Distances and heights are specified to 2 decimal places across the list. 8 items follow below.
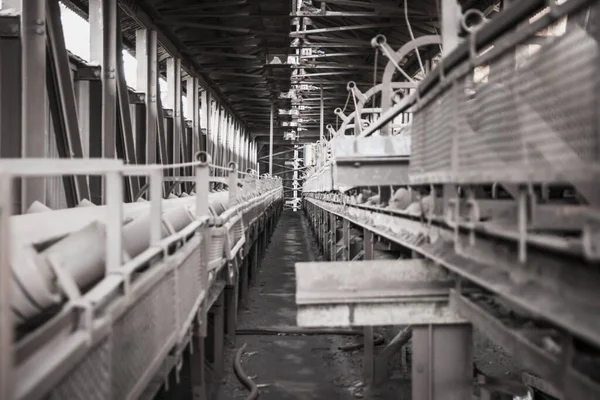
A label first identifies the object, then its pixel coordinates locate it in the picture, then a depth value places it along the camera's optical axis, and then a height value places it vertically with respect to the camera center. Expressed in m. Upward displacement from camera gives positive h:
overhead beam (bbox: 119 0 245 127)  8.77 +2.67
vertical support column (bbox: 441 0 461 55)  2.97 +0.81
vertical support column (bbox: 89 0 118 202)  7.04 +1.56
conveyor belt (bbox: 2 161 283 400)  1.62 -0.44
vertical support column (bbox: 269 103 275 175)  20.90 +2.51
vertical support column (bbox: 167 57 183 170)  11.19 +1.69
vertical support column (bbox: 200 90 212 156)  16.25 +1.83
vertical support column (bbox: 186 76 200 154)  13.64 +1.81
